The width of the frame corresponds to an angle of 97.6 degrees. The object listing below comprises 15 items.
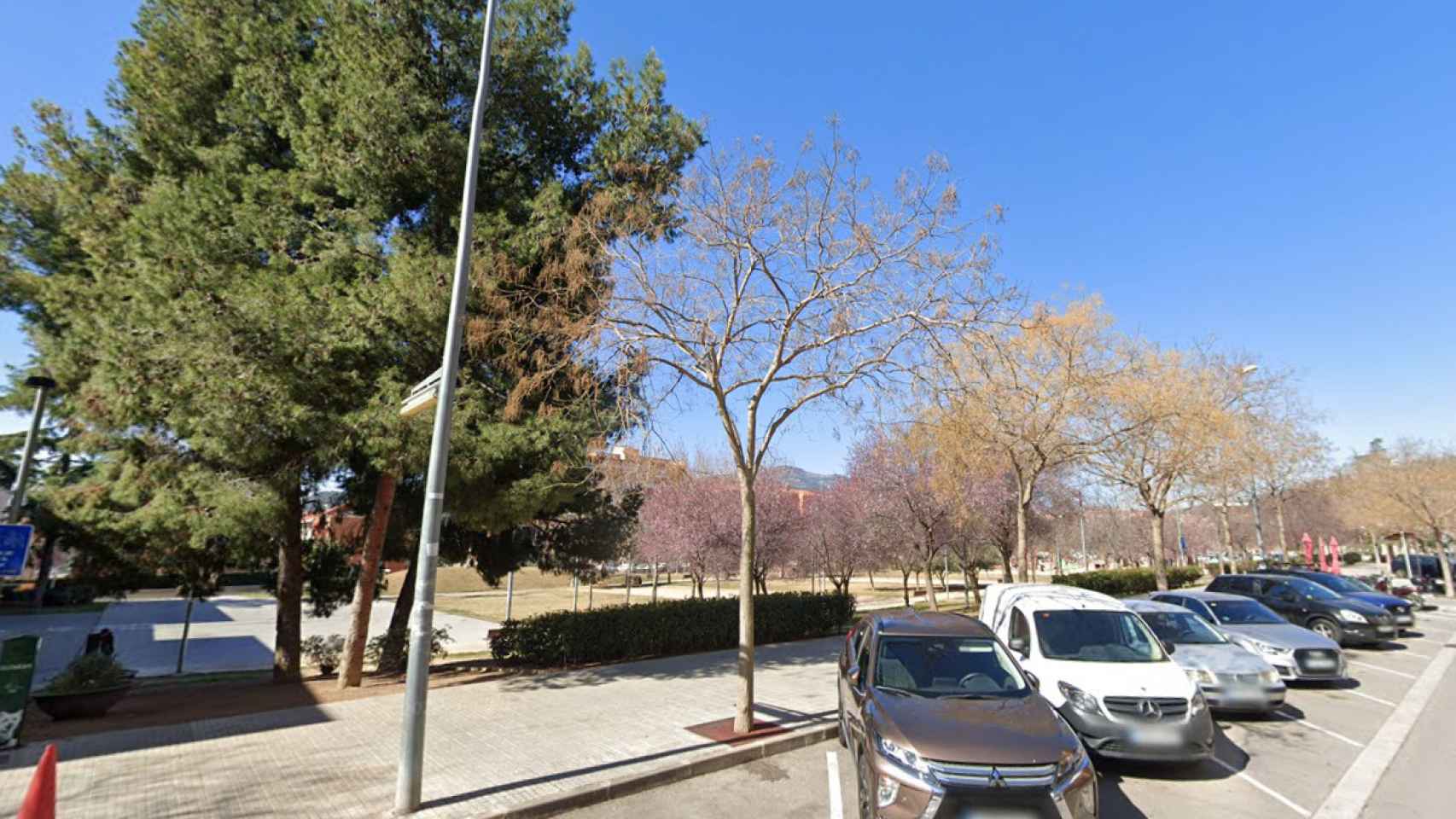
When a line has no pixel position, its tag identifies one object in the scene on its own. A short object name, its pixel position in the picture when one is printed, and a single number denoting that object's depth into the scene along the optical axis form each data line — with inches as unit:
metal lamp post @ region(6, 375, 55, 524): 398.3
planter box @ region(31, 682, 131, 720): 353.7
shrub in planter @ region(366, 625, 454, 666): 557.3
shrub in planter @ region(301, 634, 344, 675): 571.4
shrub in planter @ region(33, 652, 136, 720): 354.6
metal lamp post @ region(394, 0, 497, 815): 224.4
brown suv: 176.4
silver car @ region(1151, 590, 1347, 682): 423.5
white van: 253.8
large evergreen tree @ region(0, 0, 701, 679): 378.0
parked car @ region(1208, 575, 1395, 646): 594.9
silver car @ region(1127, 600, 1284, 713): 340.2
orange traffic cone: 154.3
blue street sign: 331.0
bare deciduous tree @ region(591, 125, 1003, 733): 333.4
